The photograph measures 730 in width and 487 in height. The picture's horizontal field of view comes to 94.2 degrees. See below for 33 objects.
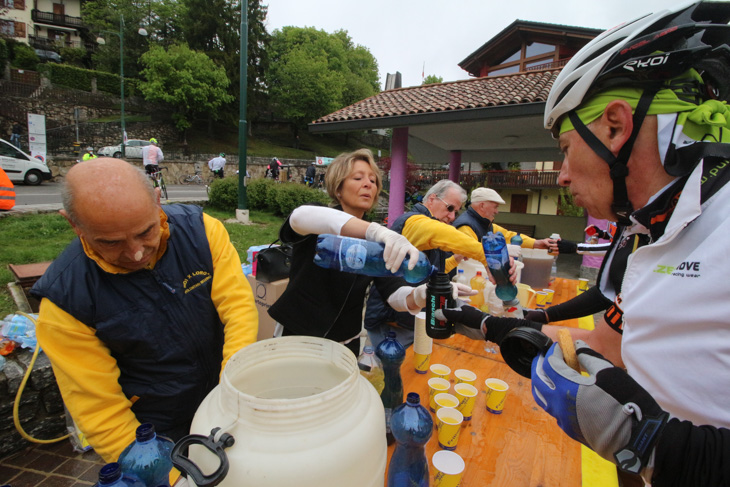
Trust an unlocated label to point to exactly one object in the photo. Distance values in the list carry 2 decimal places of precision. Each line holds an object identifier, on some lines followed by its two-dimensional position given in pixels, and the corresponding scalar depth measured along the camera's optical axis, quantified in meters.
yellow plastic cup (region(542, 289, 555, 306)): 3.53
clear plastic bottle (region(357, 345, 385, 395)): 1.75
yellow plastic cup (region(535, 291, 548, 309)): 3.44
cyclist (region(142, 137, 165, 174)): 13.00
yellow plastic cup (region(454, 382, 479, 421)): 1.70
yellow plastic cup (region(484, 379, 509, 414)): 1.77
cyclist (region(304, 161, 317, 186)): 23.14
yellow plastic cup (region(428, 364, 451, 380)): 2.01
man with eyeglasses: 2.61
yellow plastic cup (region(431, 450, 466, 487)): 1.28
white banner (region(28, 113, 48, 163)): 14.33
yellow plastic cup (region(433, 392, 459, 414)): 1.67
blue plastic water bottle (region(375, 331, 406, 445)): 1.75
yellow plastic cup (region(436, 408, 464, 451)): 1.46
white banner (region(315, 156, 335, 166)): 28.47
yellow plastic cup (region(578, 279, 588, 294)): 4.41
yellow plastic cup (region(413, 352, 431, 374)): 2.14
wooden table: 1.40
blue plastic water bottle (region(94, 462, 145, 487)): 0.82
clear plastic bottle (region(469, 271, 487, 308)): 3.10
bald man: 1.39
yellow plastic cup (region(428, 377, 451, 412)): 1.75
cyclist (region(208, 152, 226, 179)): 19.95
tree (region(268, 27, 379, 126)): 40.03
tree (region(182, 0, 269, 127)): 34.47
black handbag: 3.27
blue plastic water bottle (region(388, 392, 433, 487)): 1.22
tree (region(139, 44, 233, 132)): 30.20
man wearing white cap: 4.18
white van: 13.61
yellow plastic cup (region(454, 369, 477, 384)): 1.90
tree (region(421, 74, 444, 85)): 56.42
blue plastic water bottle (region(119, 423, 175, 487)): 1.03
